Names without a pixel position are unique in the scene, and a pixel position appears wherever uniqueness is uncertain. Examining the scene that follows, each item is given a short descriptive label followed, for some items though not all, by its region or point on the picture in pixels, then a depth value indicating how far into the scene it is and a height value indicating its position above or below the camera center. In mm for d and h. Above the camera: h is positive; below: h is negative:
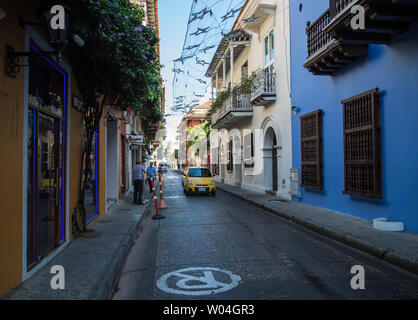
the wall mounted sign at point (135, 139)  17250 +1545
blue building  7105 +1530
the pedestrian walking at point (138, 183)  12734 -591
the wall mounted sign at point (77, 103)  6820 +1412
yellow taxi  17156 -782
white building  14266 +3327
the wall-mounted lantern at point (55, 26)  4434 +1951
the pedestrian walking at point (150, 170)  16319 -141
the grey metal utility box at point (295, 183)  12789 -671
